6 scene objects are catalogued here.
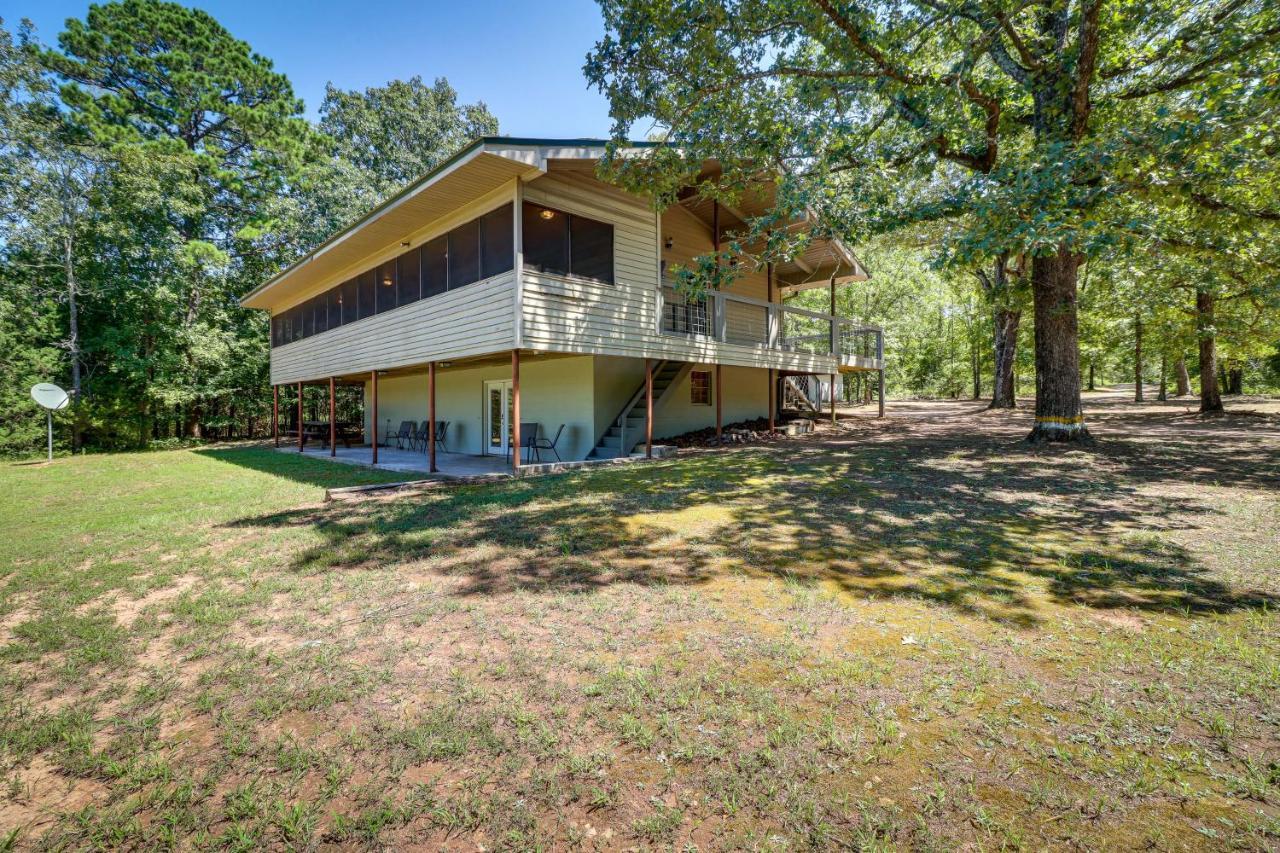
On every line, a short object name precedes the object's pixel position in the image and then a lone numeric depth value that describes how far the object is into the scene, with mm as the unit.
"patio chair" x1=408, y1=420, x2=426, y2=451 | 16047
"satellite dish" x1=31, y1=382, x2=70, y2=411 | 12867
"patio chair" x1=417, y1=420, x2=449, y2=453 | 15367
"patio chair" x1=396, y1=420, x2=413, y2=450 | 16106
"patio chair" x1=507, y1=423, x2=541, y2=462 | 11828
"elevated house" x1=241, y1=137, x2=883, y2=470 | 8938
